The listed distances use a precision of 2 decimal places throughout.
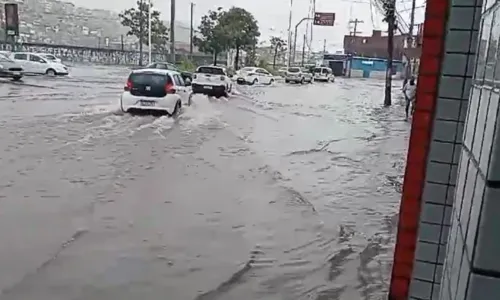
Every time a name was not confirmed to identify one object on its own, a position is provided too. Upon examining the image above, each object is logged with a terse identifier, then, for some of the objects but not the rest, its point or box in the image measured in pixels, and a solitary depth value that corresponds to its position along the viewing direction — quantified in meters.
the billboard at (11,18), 40.00
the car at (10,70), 29.53
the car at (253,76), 41.59
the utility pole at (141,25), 56.30
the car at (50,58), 37.75
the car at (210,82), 26.83
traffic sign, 58.97
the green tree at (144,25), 56.09
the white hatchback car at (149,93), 16.23
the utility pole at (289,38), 70.16
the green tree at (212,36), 49.31
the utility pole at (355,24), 82.06
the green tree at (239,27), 48.97
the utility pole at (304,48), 85.94
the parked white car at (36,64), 35.25
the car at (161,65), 32.67
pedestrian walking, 20.78
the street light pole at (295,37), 70.72
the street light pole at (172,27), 43.24
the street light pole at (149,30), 50.22
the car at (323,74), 55.46
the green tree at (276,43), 72.19
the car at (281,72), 55.56
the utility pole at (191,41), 54.40
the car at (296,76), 48.78
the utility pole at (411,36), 30.16
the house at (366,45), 82.38
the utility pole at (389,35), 25.92
